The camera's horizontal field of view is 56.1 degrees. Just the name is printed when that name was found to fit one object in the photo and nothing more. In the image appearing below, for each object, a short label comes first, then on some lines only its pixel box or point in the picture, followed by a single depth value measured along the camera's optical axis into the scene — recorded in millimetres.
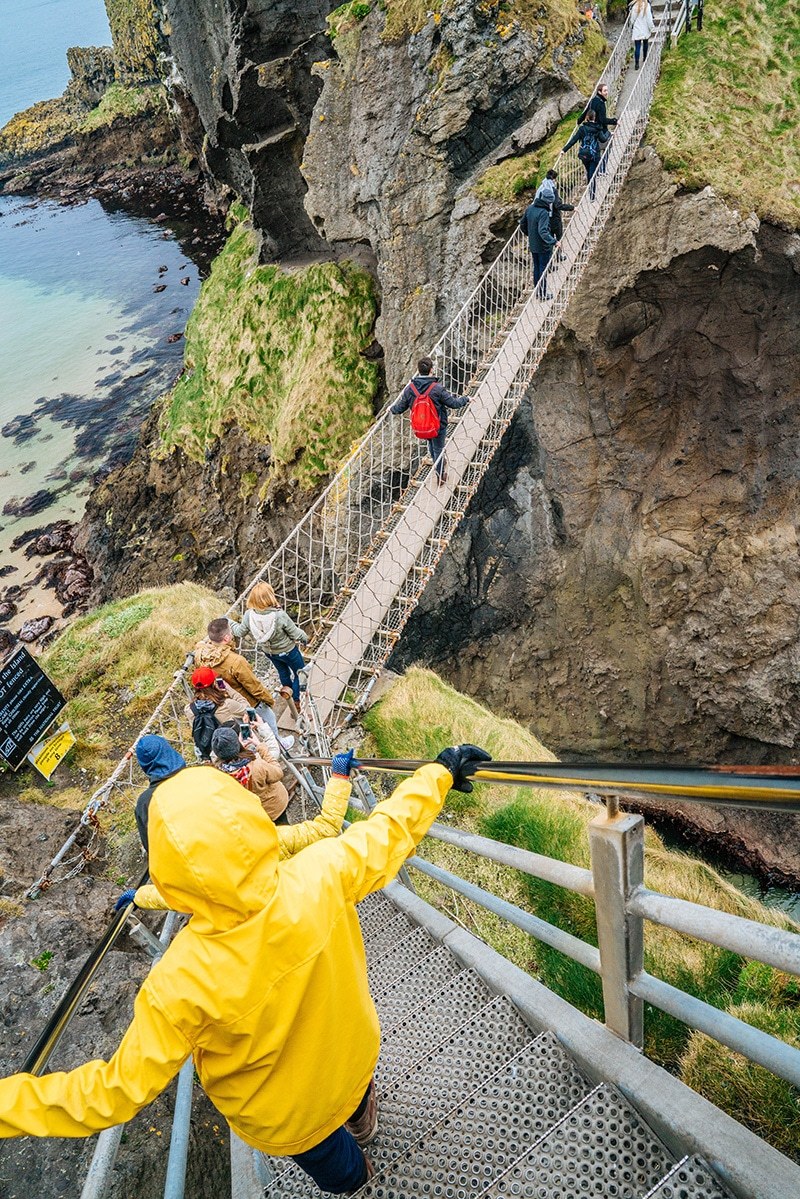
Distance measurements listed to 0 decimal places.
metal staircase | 1721
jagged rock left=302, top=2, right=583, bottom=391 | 11312
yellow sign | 6859
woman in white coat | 10786
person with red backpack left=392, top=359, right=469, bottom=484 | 7336
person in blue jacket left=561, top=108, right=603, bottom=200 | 9695
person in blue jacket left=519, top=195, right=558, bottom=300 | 8703
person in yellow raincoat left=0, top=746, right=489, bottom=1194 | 1586
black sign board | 6727
